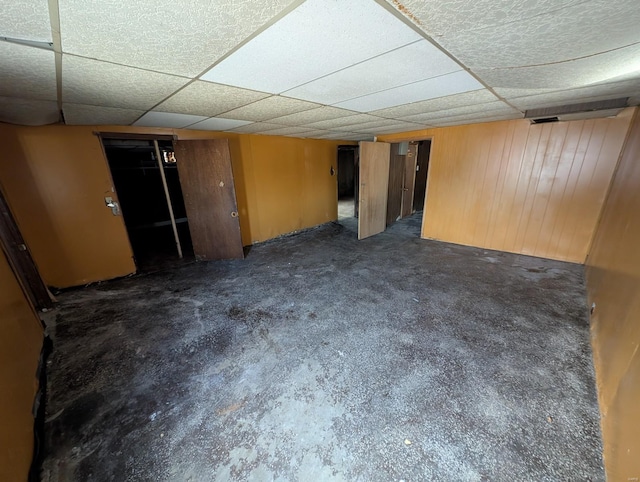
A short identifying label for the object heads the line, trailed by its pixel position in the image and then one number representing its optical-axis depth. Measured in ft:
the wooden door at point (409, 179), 20.22
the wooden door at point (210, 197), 11.62
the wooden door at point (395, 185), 17.94
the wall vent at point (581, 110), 7.92
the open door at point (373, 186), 14.60
